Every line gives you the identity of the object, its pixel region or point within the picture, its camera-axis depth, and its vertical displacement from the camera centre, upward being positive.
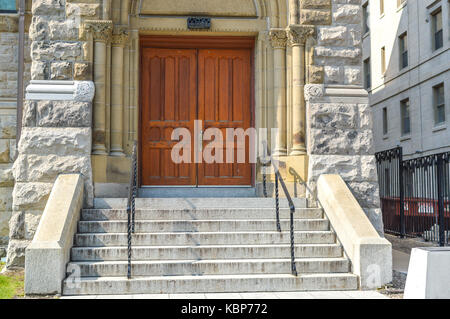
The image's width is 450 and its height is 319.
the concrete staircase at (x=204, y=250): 6.71 -0.75
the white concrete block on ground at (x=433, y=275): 5.00 -0.76
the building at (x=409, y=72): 20.44 +5.21
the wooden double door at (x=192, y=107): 9.61 +1.58
